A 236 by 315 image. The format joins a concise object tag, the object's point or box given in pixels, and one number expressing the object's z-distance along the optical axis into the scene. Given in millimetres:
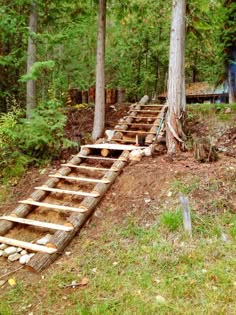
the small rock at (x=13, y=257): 4367
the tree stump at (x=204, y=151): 6078
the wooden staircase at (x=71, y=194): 4461
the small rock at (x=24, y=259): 4271
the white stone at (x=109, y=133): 8348
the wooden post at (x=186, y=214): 4355
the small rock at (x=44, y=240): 4544
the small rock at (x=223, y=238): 4270
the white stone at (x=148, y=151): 6754
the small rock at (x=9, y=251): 4457
